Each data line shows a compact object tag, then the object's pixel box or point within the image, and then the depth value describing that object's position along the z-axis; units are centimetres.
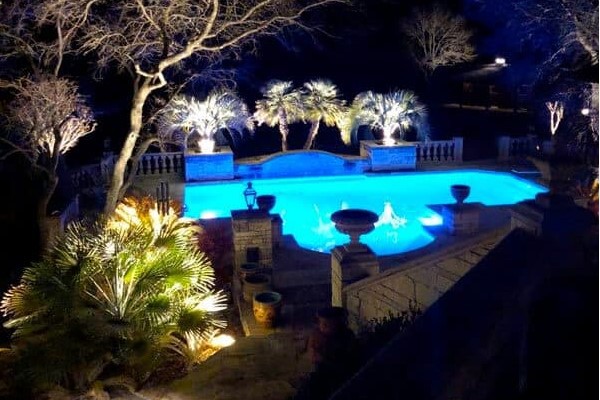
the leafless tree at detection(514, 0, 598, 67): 1680
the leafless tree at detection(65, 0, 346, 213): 1266
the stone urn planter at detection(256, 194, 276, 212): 1301
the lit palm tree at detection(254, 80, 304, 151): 2177
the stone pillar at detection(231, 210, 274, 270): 1066
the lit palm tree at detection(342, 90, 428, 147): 2152
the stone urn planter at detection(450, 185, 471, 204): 1278
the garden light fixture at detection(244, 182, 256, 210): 1205
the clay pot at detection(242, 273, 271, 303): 1005
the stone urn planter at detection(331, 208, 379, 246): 882
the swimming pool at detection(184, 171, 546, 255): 1349
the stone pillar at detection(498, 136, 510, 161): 2127
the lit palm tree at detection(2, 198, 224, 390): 741
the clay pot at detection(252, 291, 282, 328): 918
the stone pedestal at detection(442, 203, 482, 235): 1204
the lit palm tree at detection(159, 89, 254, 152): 1991
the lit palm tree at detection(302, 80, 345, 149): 2210
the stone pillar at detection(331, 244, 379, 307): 867
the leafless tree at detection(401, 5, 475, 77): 2906
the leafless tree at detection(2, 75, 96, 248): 1191
